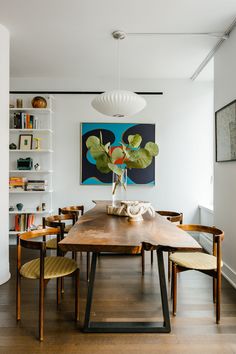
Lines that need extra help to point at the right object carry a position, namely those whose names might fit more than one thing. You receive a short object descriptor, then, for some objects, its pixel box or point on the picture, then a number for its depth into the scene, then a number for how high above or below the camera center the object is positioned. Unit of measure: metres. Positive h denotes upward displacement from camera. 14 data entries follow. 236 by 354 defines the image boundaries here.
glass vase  2.94 -0.07
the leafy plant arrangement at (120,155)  2.84 +0.21
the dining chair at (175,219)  2.93 -0.50
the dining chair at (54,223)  2.42 -0.48
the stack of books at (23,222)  4.43 -0.81
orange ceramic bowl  4.48 +1.23
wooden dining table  1.71 -0.45
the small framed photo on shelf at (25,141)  4.50 +0.57
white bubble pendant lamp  2.73 +0.76
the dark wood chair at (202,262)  2.14 -0.76
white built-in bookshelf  4.43 +0.13
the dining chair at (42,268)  1.95 -0.77
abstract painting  4.70 +0.60
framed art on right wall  3.06 +0.54
